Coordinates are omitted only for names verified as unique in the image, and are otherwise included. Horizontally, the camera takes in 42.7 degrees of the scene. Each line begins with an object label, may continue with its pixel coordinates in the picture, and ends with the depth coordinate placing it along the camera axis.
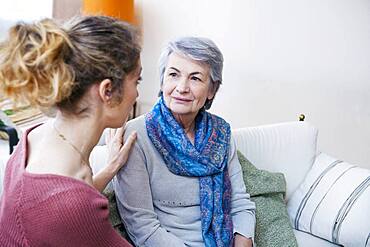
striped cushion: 1.84
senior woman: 1.45
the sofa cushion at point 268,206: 1.78
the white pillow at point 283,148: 2.05
